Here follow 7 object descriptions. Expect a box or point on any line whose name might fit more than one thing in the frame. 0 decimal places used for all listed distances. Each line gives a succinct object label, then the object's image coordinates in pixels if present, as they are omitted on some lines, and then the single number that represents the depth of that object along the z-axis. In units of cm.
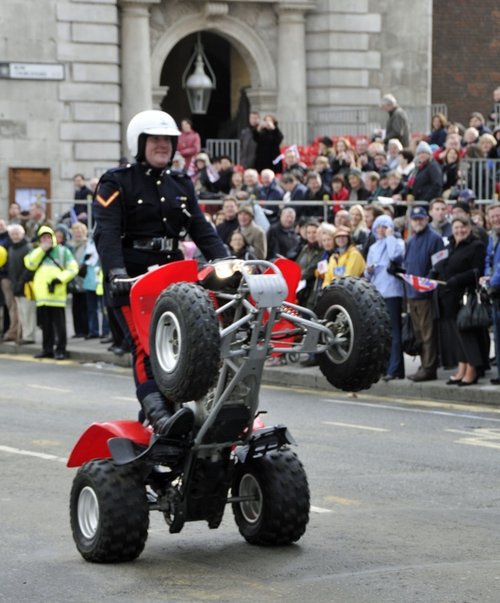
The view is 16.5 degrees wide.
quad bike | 814
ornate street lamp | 3450
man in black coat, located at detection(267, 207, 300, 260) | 2127
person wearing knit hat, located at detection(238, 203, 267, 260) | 2047
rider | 891
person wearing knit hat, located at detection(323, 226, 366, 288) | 1894
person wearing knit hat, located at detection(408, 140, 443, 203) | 2284
